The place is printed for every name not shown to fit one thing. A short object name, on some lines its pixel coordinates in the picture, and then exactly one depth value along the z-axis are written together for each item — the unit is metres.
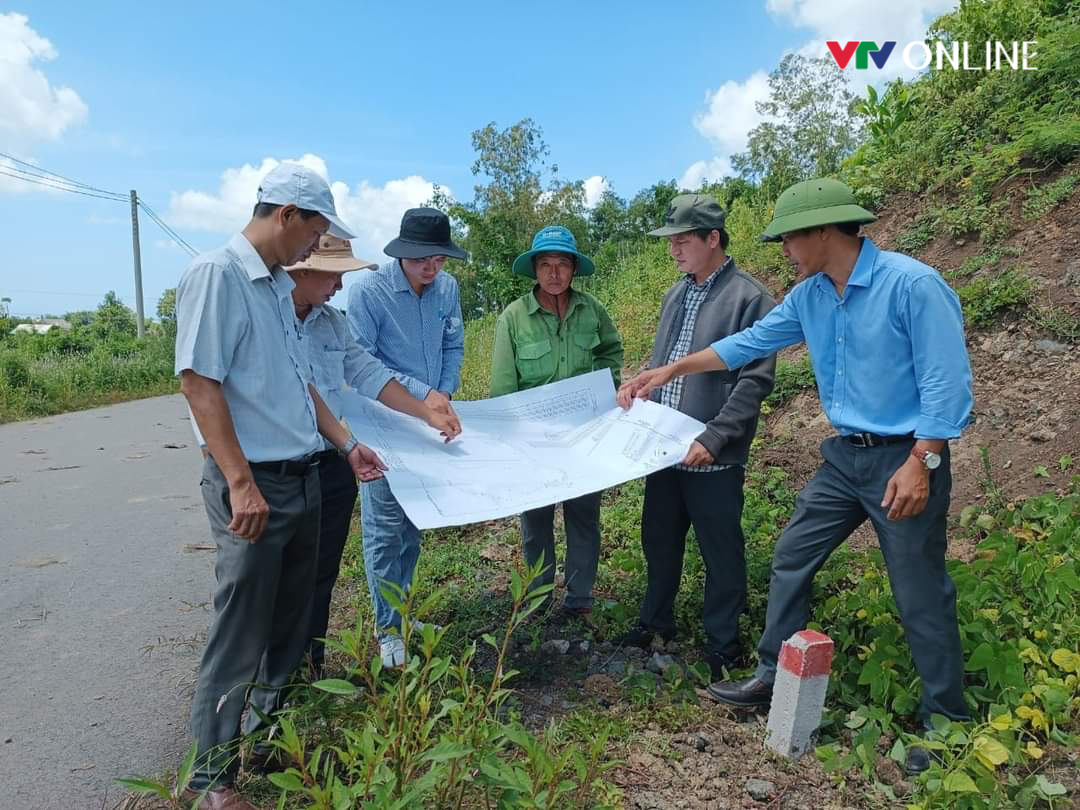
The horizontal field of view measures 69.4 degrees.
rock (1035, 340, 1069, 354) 5.32
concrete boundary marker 2.66
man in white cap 2.21
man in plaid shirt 3.24
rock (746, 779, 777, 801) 2.56
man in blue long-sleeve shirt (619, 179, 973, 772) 2.47
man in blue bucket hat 3.72
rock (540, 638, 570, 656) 3.70
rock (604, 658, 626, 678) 3.45
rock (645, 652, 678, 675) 3.45
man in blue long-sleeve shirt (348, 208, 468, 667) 3.56
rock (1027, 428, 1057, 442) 4.79
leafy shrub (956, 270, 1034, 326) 5.69
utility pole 27.67
